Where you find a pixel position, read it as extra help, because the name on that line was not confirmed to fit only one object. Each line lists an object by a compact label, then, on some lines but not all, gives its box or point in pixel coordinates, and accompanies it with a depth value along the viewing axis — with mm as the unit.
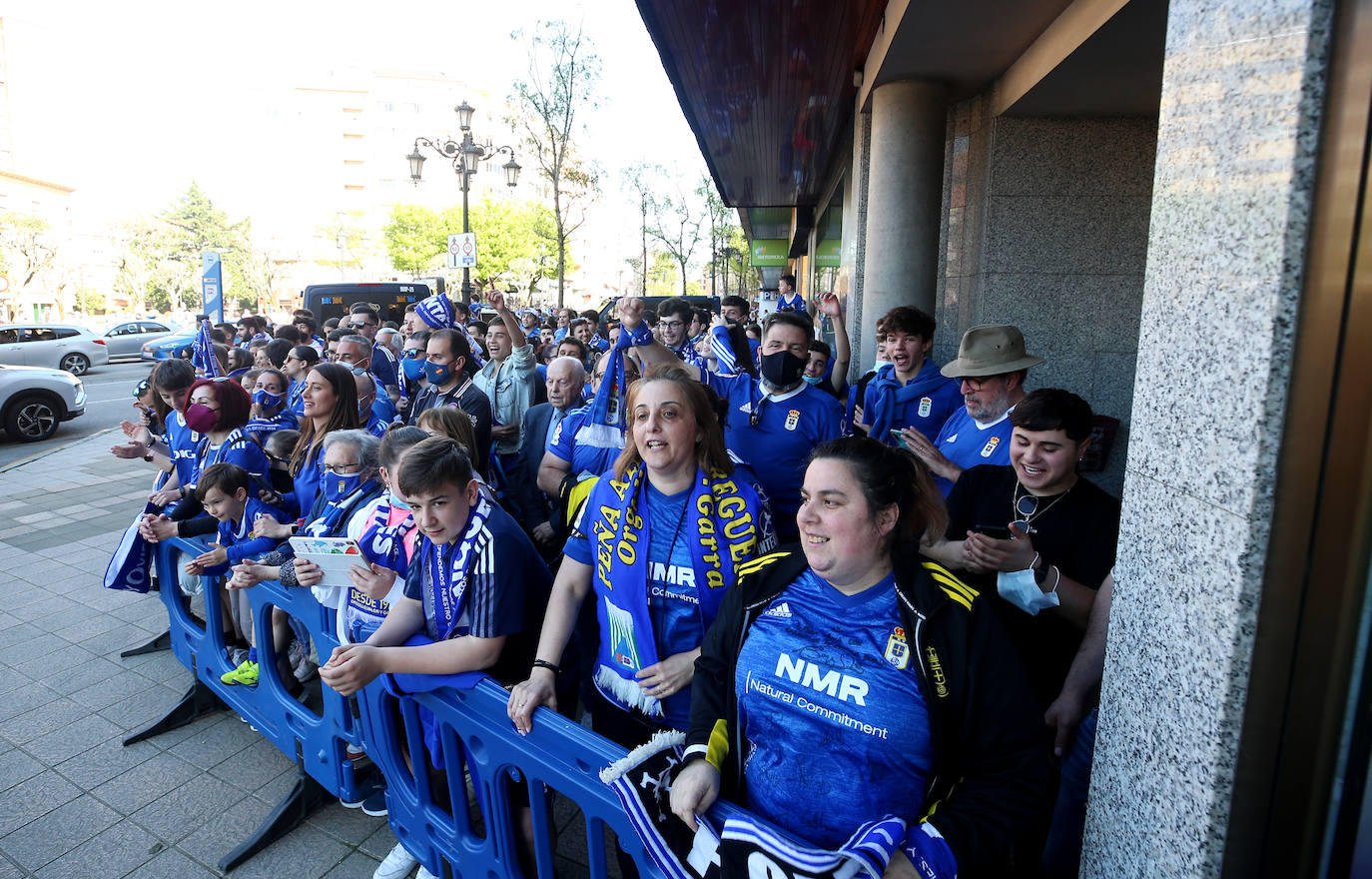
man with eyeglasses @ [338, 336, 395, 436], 5926
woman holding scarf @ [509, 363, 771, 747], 2438
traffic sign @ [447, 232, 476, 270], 12680
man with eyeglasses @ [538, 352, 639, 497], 4090
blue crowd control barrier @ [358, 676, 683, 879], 2154
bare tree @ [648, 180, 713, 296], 46875
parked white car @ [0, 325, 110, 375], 19391
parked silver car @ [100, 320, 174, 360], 27016
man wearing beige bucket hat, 3375
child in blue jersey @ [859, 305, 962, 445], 4449
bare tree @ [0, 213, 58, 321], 42938
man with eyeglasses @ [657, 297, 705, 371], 6180
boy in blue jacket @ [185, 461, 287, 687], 3855
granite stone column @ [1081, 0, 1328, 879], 1155
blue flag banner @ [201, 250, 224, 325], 13469
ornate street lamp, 13961
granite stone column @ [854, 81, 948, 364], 6746
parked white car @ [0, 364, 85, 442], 12453
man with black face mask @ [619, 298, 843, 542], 4004
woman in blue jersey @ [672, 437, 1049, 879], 1665
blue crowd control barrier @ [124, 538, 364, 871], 3328
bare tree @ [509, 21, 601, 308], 19547
